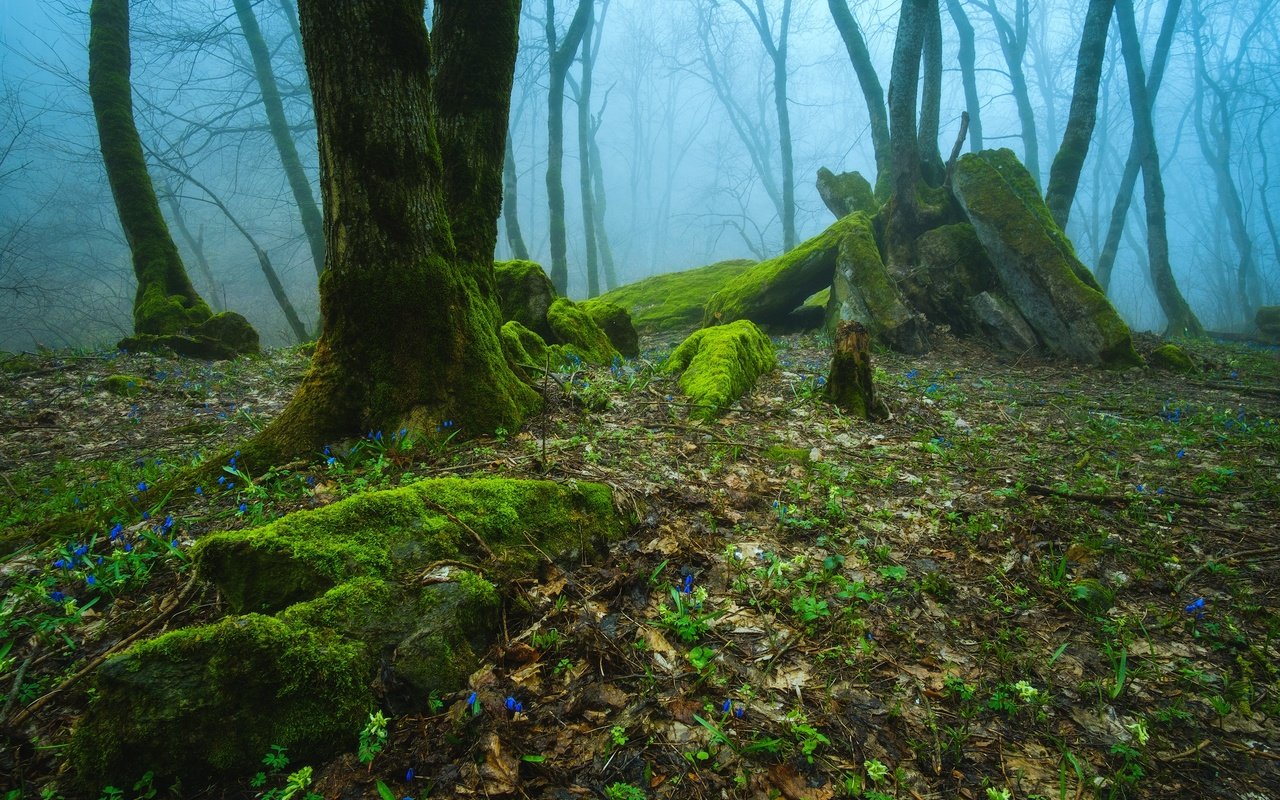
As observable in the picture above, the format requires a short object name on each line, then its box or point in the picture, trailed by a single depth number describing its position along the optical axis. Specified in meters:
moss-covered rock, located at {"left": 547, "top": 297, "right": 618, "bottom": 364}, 7.66
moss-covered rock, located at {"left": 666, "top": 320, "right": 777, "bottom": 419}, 5.31
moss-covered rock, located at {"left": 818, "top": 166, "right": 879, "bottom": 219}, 13.90
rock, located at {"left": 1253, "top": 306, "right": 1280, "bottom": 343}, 14.85
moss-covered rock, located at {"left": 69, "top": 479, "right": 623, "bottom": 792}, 1.52
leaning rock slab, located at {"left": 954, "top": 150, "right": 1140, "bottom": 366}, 8.16
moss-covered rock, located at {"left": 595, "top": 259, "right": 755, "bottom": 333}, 13.84
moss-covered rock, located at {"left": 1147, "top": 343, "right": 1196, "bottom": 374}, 8.07
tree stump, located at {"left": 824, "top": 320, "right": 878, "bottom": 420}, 5.59
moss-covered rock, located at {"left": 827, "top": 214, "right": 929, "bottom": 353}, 9.45
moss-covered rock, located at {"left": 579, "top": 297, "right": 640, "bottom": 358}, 9.43
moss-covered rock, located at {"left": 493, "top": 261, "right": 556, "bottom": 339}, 8.10
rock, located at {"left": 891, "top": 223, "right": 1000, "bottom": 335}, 9.77
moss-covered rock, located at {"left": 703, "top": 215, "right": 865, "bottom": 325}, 10.95
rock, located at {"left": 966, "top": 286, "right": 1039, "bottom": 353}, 9.01
